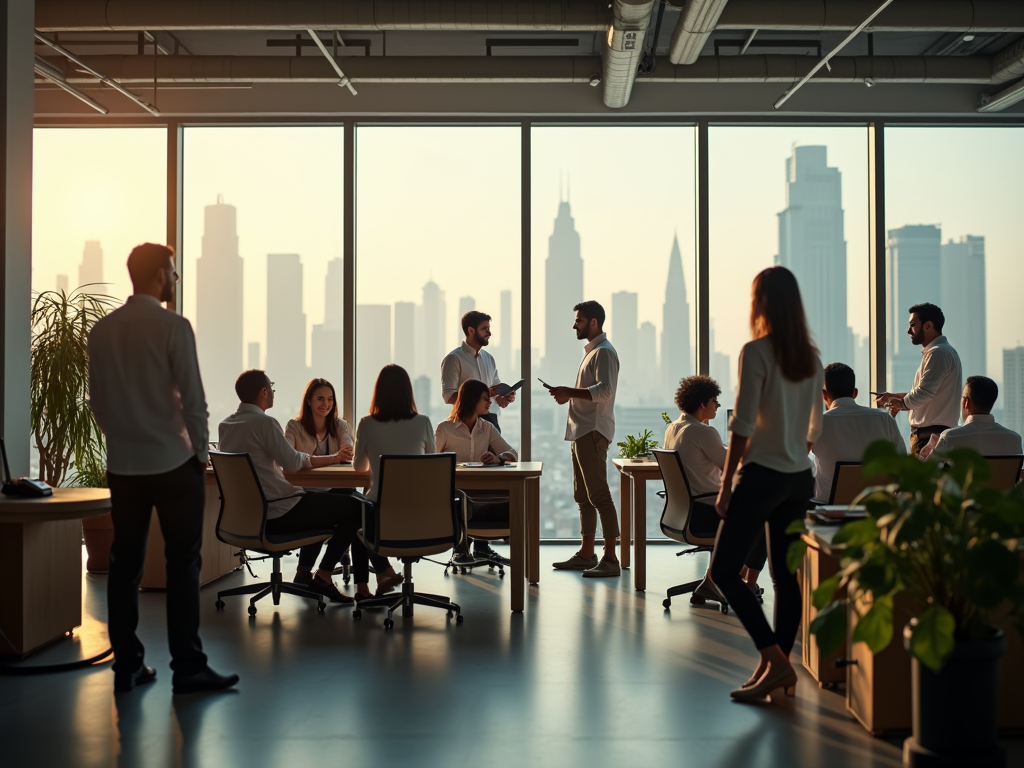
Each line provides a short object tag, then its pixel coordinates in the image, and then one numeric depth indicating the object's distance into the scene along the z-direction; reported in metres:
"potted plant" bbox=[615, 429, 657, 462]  6.71
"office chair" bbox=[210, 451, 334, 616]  5.28
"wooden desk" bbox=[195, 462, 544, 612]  5.48
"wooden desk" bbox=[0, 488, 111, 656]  4.26
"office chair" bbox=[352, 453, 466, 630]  4.98
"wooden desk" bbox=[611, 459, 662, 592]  6.06
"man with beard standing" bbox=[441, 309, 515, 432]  7.23
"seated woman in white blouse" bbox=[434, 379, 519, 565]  6.14
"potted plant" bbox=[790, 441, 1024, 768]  2.60
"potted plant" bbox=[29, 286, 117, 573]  6.63
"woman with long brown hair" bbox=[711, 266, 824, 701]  3.68
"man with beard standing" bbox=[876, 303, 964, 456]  6.73
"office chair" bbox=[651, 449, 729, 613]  5.43
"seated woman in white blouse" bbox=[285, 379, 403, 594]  6.27
